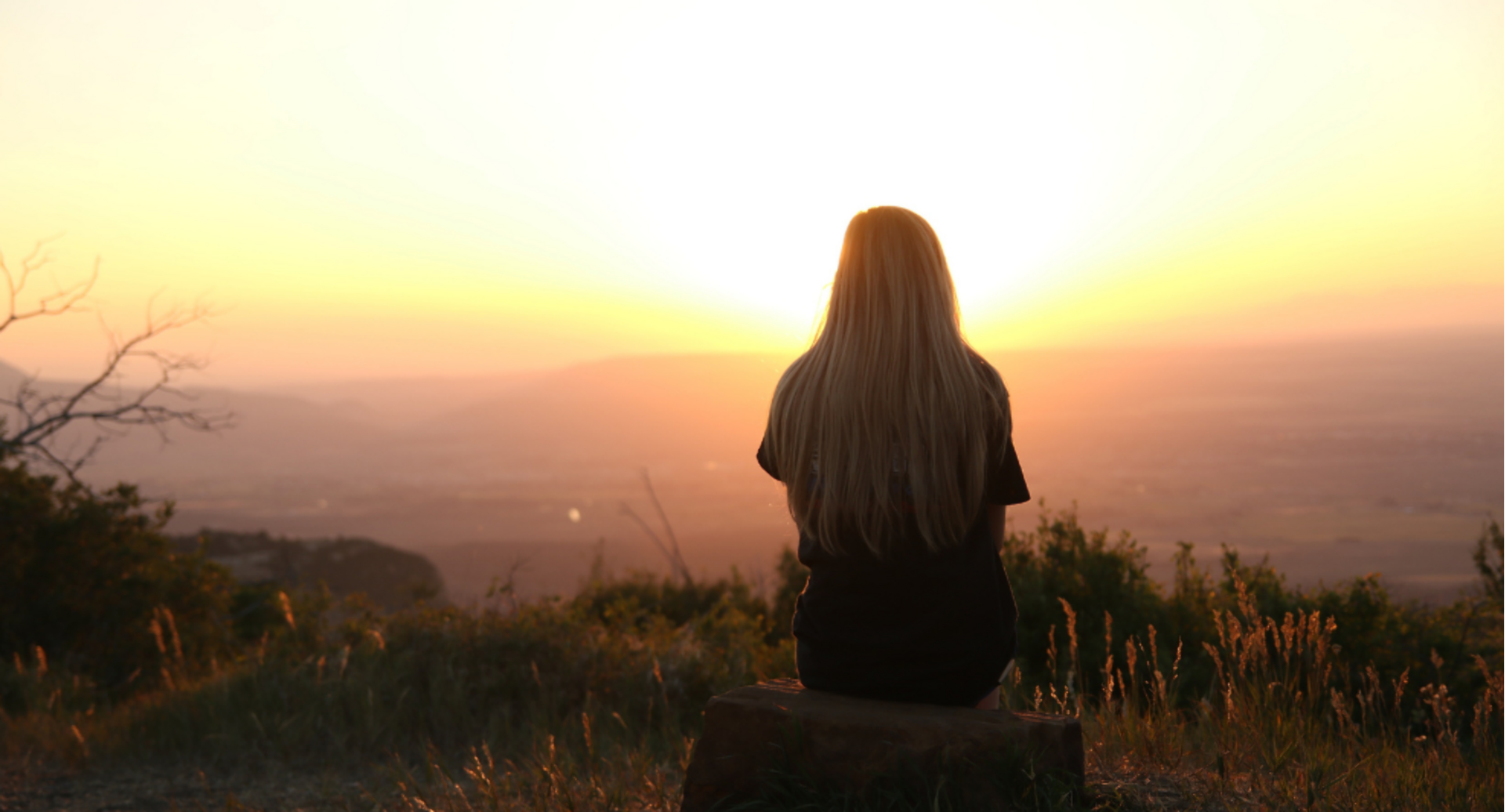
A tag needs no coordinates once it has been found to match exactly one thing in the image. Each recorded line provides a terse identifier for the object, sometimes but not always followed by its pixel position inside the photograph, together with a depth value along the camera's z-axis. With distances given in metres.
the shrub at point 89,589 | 8.03
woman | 2.70
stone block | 2.58
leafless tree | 8.88
